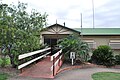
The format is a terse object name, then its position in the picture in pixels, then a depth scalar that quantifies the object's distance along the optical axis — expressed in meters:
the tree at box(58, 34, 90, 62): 6.29
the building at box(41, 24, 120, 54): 7.95
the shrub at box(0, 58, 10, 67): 5.03
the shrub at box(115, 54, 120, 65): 6.86
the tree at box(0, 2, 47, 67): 4.49
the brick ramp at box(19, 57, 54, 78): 4.28
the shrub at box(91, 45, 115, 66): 6.60
